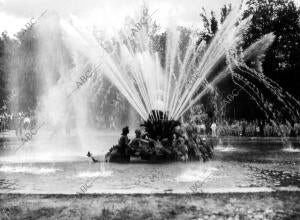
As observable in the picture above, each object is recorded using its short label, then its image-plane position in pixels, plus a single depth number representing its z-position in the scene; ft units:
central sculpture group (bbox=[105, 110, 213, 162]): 57.57
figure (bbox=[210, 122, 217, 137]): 135.05
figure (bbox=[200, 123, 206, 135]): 152.25
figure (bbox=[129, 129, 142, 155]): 59.31
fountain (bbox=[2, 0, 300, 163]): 71.26
